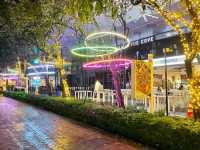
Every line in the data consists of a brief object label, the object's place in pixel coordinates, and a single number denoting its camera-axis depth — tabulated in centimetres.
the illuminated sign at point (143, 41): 1491
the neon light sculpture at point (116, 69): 756
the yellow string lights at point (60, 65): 1070
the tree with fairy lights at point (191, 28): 445
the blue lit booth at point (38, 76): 1762
